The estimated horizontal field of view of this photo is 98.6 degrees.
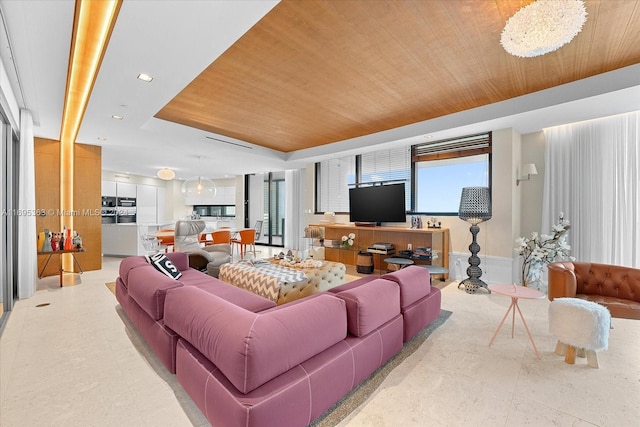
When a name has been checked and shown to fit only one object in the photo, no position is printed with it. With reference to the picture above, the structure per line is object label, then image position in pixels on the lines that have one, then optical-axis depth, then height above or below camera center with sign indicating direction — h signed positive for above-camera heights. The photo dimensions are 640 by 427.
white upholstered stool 2.18 -0.95
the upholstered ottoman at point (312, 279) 3.21 -0.91
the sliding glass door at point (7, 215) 3.43 -0.06
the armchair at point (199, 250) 4.71 -0.76
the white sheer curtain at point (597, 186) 3.81 +0.36
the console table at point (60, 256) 4.45 -0.86
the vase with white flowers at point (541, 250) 4.06 -0.59
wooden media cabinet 5.00 -0.60
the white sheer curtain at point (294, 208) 8.79 +0.08
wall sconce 4.39 +0.65
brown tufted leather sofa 2.91 -0.83
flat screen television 5.54 +0.14
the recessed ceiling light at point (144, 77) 2.77 +1.37
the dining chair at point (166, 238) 6.41 -0.65
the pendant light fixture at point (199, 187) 6.34 +0.56
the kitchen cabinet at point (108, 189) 8.79 +0.71
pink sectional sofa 1.34 -0.83
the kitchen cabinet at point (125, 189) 9.27 +0.73
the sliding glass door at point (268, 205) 9.96 +0.20
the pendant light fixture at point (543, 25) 1.86 +1.33
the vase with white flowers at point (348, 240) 6.16 -0.67
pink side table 2.47 -0.77
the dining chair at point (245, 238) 7.65 -0.77
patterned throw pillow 3.18 -0.64
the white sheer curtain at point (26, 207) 3.83 +0.05
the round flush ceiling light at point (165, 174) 7.17 +0.97
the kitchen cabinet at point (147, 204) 9.97 +0.25
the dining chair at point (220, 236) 7.32 -0.68
